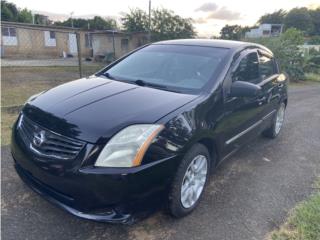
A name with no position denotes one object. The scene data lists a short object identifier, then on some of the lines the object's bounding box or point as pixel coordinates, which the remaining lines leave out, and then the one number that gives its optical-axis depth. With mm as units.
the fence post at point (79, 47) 7145
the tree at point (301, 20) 69688
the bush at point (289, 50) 15445
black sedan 2291
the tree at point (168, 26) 22328
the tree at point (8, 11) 29969
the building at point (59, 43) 23312
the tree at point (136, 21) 23412
